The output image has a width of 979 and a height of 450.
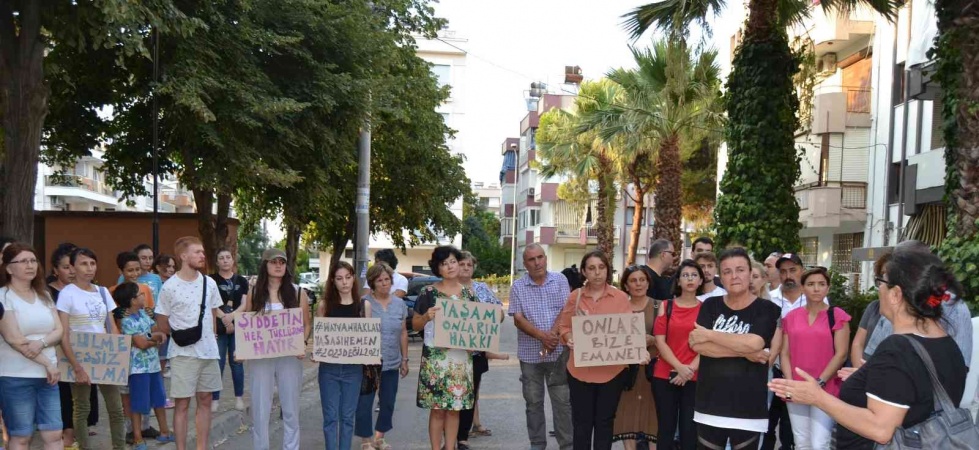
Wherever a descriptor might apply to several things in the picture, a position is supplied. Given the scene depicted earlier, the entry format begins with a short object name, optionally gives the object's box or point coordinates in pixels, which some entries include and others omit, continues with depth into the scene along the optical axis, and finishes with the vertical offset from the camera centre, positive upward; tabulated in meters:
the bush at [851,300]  13.70 -1.54
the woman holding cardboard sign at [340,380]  7.57 -1.58
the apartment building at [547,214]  61.50 -1.25
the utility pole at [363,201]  16.77 -0.19
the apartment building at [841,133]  24.03 +1.91
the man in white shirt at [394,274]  9.91 -0.95
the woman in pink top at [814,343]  6.53 -1.02
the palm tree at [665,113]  24.19 +2.39
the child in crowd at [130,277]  8.57 -0.91
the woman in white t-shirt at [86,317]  7.19 -1.08
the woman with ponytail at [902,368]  3.46 -0.62
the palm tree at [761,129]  14.47 +1.16
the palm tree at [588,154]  33.53 +1.73
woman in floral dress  7.61 -1.48
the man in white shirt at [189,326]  7.33 -1.16
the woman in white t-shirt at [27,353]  6.16 -1.16
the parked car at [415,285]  22.90 -2.51
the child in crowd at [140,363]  7.97 -1.56
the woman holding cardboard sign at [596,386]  7.01 -1.45
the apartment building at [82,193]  59.03 -0.74
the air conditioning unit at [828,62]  26.09 +4.06
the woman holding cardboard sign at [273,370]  7.45 -1.49
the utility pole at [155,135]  12.33 +0.68
